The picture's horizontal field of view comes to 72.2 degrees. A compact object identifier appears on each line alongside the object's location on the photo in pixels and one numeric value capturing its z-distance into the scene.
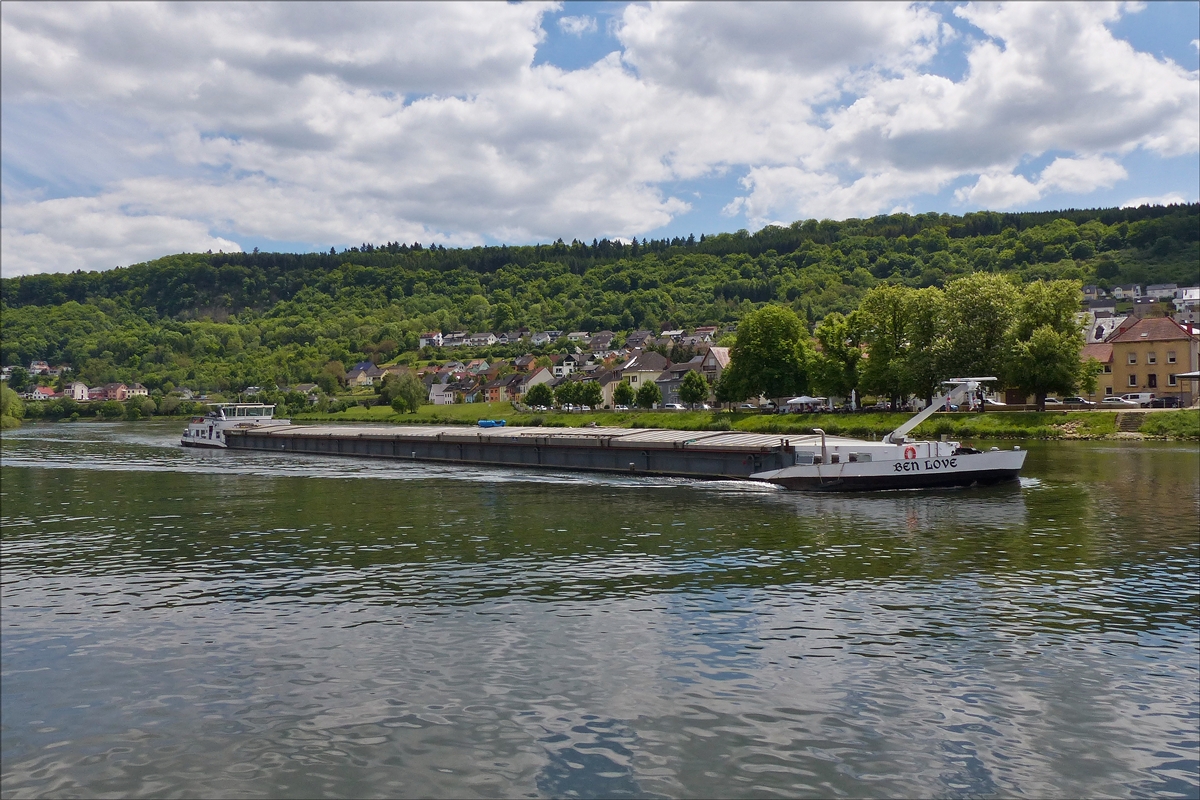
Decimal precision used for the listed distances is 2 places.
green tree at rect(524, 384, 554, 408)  126.06
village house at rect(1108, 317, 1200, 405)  82.88
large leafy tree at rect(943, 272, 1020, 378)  75.81
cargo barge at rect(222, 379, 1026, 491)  38.34
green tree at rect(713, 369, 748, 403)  92.75
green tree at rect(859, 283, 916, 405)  80.06
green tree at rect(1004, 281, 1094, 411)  70.50
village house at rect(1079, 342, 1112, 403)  86.94
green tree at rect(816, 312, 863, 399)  84.94
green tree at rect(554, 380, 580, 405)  126.31
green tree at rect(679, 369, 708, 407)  109.69
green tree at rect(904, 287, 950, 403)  76.28
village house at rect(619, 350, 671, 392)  148.00
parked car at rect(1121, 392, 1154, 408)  79.03
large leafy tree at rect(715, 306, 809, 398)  90.94
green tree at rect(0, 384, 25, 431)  121.00
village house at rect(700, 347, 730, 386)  134.12
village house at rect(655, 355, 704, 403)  137.38
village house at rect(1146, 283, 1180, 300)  186.14
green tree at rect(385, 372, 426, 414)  134.00
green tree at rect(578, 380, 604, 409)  125.12
